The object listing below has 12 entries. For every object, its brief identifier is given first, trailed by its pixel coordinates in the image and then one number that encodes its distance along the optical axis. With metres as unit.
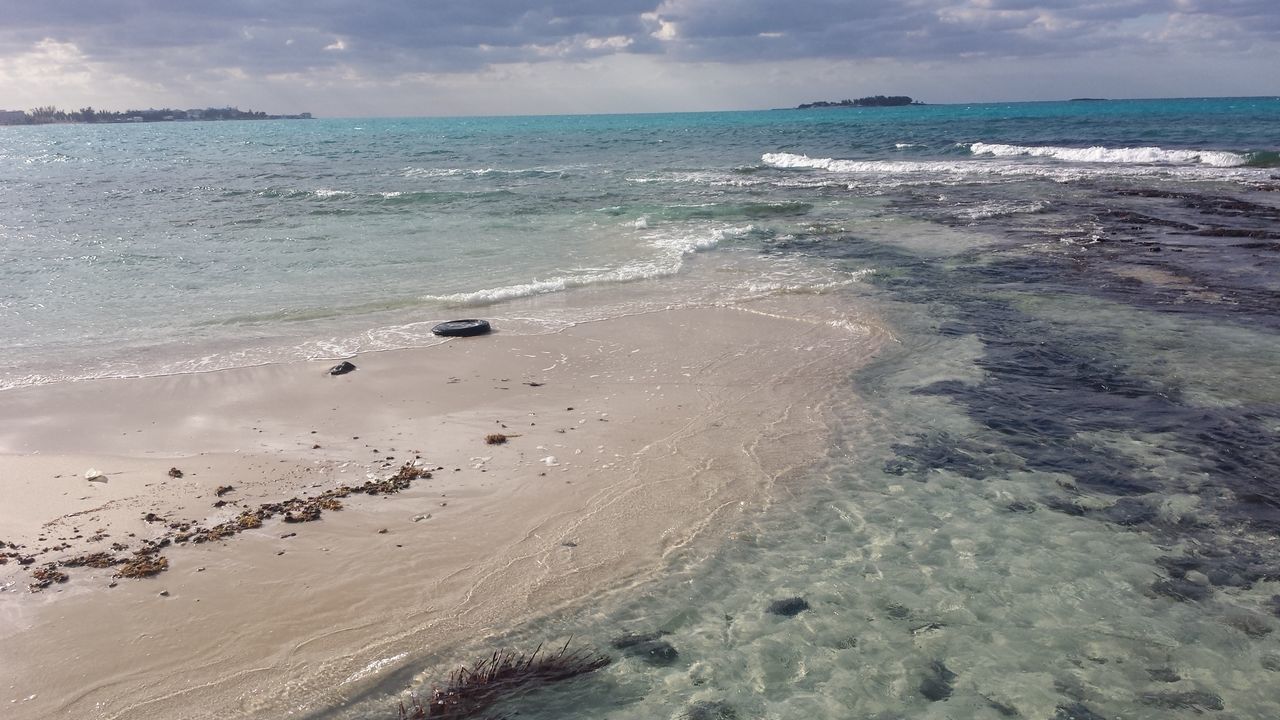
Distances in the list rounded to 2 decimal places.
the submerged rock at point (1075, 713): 3.71
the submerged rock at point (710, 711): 3.77
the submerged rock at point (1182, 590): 4.59
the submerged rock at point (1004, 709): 3.73
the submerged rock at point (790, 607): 4.53
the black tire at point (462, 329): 10.27
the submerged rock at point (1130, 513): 5.43
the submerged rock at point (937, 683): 3.86
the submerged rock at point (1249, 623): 4.26
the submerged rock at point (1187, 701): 3.74
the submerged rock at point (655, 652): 4.19
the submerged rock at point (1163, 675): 3.92
